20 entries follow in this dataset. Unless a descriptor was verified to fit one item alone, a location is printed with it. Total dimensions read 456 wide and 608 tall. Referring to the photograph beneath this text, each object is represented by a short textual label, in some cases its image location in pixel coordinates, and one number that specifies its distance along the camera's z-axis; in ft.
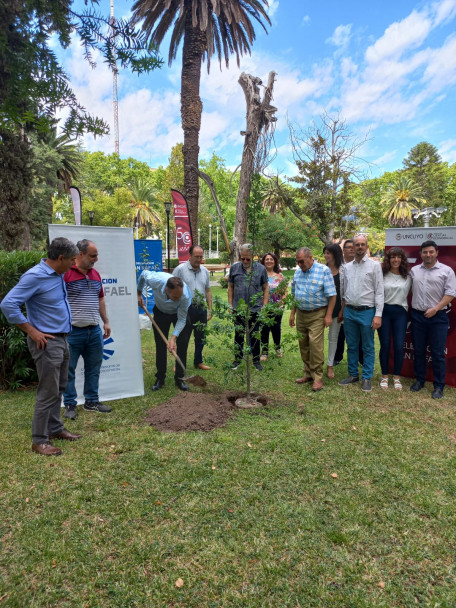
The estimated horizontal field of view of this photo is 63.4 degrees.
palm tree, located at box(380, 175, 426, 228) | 139.23
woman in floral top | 21.71
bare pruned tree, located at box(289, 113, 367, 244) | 44.06
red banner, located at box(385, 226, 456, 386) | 17.58
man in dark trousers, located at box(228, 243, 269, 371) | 19.04
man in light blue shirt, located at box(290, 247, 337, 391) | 16.52
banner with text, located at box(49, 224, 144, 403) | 15.48
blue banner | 32.55
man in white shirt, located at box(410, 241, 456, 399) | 16.19
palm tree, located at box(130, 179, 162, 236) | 138.72
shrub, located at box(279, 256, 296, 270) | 120.67
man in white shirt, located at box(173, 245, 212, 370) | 19.02
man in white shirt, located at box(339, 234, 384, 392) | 16.65
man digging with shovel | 15.26
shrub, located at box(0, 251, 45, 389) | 16.61
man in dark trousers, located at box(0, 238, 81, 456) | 10.36
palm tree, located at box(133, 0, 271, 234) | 35.01
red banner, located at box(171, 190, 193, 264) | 36.27
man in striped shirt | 13.41
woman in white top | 17.19
